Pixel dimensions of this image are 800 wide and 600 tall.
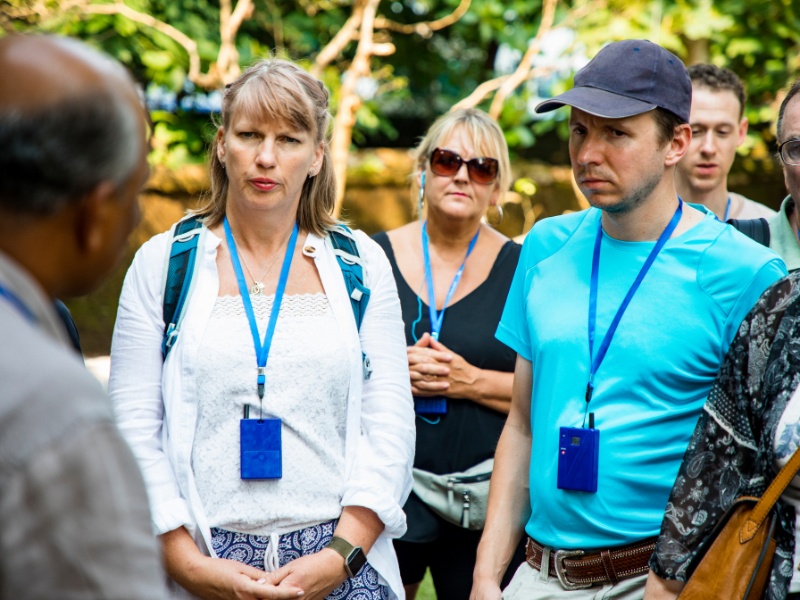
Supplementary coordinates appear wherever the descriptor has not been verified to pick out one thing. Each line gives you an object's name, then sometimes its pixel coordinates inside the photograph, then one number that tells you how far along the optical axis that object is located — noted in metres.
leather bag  2.47
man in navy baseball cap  2.73
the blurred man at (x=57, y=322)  1.74
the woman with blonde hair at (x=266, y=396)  2.77
